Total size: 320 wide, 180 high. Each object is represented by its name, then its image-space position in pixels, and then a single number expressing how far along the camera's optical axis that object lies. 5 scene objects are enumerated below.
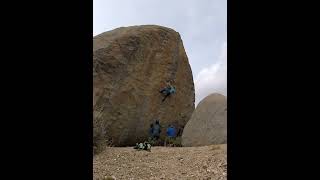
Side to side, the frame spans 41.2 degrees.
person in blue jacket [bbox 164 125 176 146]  8.62
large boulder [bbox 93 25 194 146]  8.18
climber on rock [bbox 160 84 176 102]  9.02
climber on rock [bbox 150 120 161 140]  8.59
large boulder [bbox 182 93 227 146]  7.83
